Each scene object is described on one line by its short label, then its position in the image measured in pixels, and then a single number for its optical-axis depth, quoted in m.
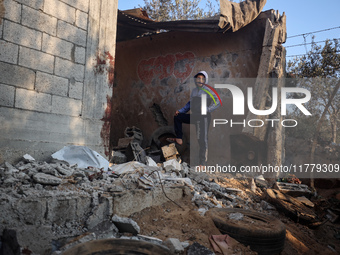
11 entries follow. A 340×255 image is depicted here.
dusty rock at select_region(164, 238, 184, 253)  2.77
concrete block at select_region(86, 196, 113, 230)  3.01
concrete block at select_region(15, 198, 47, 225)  2.69
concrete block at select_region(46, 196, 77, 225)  2.86
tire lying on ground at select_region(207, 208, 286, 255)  3.43
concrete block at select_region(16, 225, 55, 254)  2.31
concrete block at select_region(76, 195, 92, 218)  3.05
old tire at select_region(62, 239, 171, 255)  2.36
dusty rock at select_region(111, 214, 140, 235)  2.99
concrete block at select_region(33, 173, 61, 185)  3.18
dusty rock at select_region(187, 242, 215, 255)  2.76
